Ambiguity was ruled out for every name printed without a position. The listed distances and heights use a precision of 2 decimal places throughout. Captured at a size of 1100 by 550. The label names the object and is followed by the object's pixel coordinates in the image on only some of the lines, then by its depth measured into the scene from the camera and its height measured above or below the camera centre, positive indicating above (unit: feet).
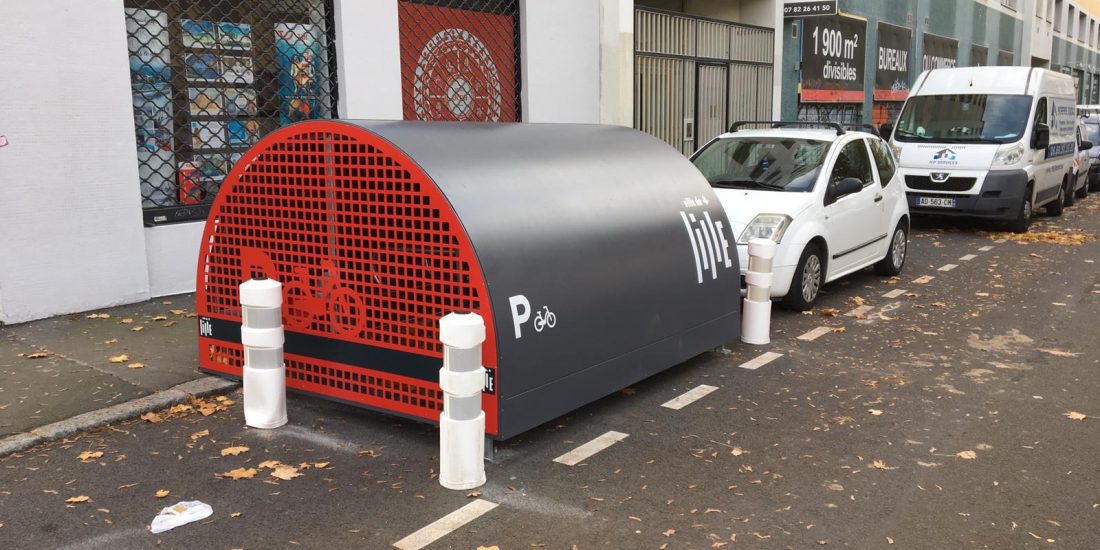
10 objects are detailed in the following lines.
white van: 47.09 -0.96
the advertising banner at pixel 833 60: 72.38 +5.15
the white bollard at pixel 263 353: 17.30 -4.07
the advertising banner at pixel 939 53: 100.07 +7.69
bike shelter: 16.08 -2.43
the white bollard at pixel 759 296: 24.07 -4.36
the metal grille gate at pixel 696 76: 49.98 +2.88
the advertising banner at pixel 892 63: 86.79 +5.69
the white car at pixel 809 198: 27.99 -2.28
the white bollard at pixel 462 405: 14.51 -4.30
